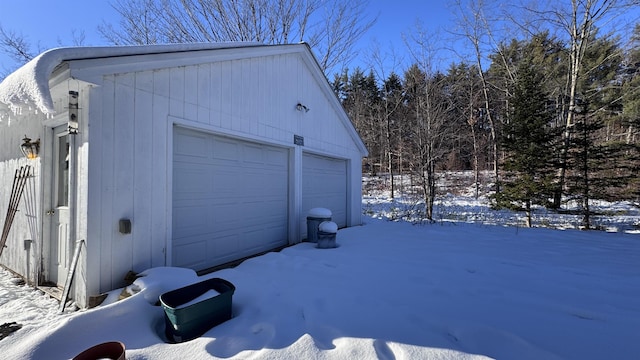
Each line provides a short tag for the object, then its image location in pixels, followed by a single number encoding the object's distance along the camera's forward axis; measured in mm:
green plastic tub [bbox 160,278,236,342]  2206
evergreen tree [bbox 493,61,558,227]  8297
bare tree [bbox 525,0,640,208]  10047
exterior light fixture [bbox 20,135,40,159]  3703
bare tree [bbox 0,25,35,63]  10203
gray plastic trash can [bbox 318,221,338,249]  5320
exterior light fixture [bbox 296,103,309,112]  6207
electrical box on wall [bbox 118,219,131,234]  3094
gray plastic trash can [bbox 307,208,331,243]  5703
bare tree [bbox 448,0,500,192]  13484
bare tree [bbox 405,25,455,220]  10445
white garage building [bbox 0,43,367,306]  2926
